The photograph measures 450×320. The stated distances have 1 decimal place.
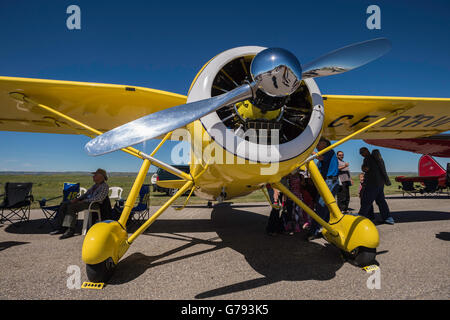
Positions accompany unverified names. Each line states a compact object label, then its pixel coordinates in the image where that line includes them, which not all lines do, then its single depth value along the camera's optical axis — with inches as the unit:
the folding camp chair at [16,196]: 220.4
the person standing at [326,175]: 163.2
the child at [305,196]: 201.5
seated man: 178.5
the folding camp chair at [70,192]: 223.3
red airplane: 393.4
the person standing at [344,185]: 282.8
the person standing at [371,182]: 194.4
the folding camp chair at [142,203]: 210.2
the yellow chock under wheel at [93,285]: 90.4
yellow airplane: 68.2
